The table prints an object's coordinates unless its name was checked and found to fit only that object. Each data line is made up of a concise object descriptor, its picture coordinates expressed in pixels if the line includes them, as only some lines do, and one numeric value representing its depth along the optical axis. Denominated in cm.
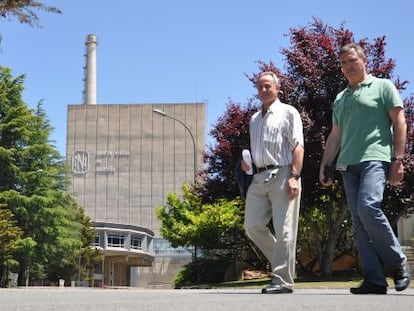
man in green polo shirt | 550
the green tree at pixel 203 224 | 2836
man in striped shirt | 609
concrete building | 10056
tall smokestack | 10488
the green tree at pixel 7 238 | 3506
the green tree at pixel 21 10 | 1672
